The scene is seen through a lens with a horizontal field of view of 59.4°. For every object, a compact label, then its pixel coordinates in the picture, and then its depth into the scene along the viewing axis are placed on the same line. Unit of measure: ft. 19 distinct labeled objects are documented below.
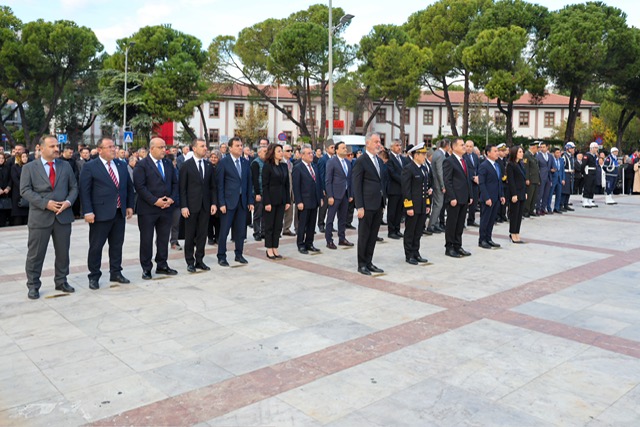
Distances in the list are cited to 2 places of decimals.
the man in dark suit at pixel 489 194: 33.01
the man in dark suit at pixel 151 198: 25.16
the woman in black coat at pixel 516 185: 33.88
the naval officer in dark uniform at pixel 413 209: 29.04
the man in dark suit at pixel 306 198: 31.45
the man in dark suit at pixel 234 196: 28.02
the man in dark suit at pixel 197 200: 26.86
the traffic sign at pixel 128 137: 106.32
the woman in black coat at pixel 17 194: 41.39
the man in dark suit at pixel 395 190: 36.70
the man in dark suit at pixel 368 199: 26.53
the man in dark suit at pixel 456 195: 30.32
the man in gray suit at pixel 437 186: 39.06
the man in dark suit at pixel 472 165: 38.38
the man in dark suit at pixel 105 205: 23.54
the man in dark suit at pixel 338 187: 34.22
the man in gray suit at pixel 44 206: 21.90
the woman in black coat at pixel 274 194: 29.17
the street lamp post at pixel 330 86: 83.53
